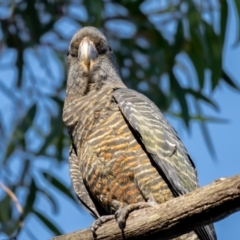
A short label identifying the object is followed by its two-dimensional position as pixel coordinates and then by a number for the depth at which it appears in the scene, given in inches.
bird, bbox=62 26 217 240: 319.3
